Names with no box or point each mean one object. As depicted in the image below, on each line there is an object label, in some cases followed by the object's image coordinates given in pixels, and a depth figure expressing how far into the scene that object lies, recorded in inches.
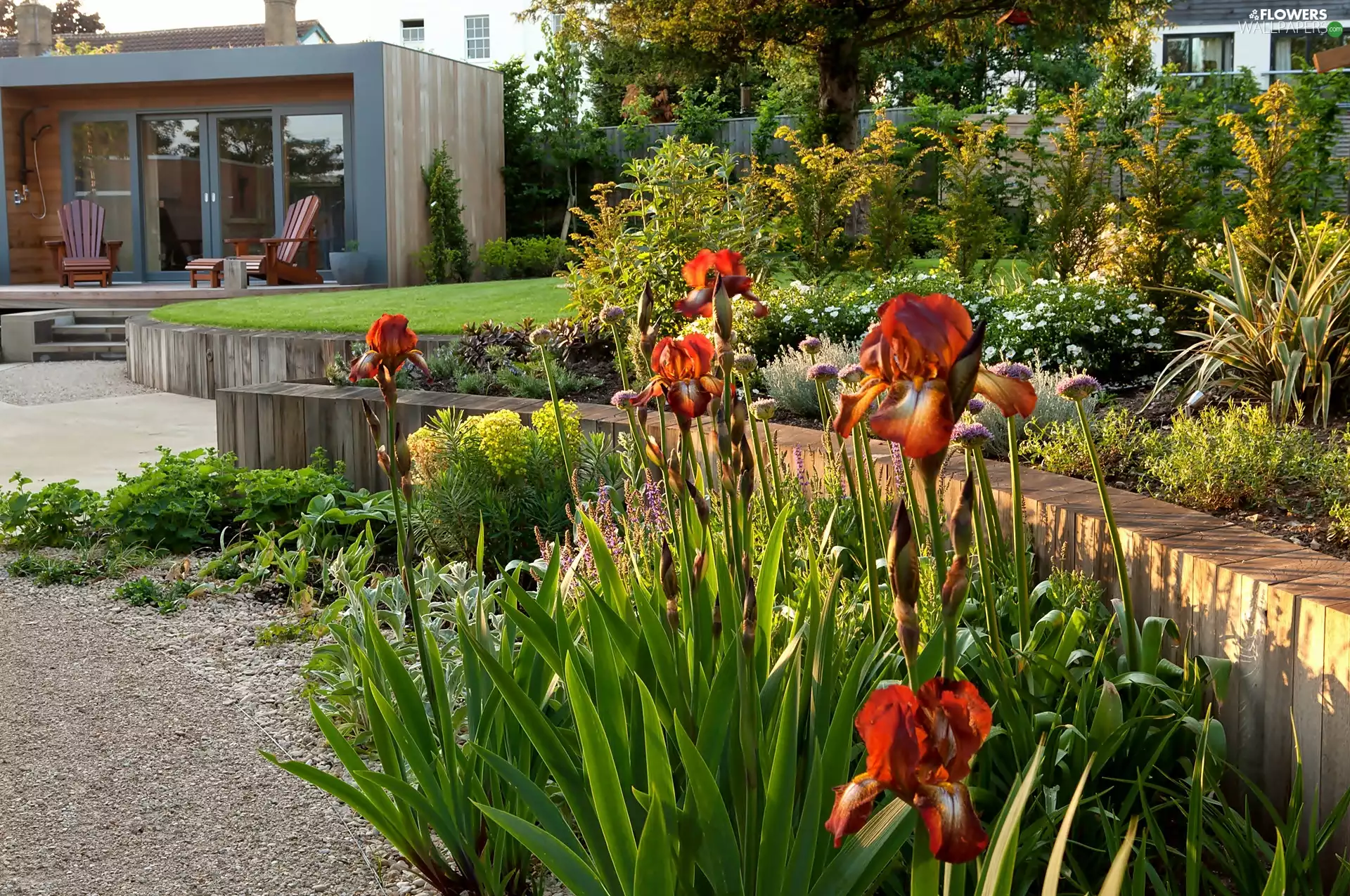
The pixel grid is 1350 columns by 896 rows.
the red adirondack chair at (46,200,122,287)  524.4
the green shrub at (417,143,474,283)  527.2
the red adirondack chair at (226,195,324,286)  502.9
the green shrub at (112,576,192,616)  136.8
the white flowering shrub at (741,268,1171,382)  203.3
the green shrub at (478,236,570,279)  538.9
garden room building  519.5
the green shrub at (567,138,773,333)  227.0
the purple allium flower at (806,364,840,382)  77.9
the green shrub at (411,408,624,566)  143.9
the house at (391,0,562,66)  1222.3
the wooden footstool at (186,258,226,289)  495.5
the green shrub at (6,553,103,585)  147.7
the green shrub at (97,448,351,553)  159.2
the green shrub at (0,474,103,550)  163.6
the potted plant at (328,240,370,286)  509.7
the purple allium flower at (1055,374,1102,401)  63.1
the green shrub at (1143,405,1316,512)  106.1
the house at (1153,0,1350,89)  810.2
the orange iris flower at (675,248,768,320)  61.9
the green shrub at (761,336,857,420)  174.2
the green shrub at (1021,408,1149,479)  122.4
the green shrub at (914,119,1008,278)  287.6
